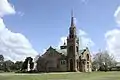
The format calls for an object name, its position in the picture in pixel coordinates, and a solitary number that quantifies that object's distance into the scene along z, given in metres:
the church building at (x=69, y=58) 43.72
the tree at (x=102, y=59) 62.62
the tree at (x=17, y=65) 68.18
